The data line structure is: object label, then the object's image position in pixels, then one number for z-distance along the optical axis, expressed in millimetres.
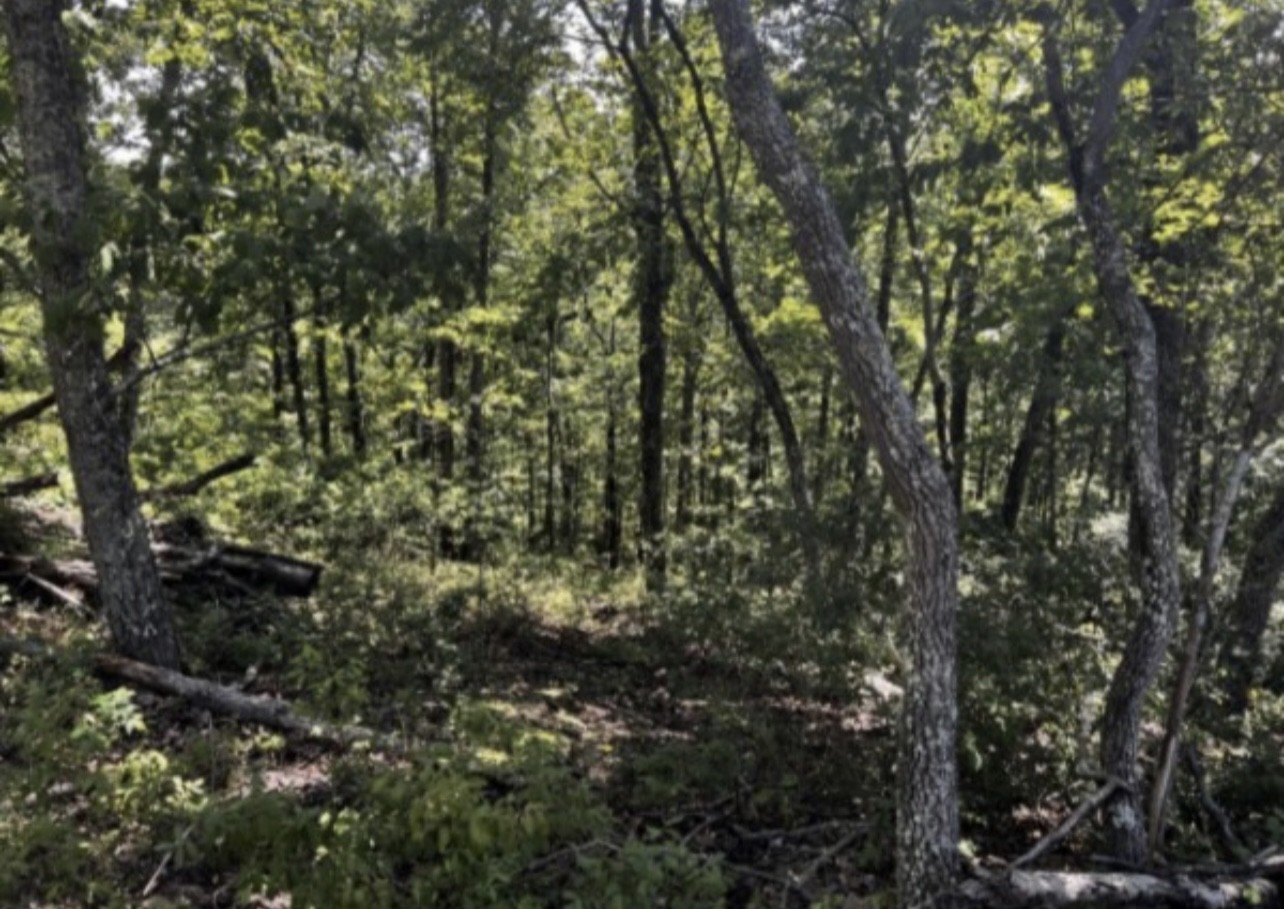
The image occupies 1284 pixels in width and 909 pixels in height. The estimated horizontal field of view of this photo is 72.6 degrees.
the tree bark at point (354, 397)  15930
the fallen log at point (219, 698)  5707
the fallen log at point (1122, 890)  4219
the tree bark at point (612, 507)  14953
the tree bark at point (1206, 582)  5102
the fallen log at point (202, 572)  7680
